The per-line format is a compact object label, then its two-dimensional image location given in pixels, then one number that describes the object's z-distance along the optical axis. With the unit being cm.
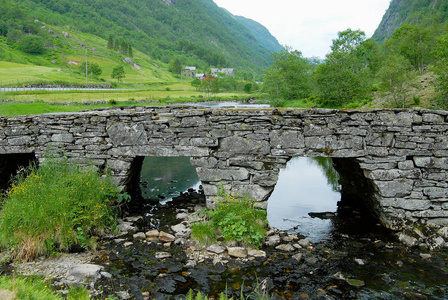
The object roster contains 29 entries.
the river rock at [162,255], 711
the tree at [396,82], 2503
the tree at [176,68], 14362
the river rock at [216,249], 727
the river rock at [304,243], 777
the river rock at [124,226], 844
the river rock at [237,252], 715
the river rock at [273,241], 774
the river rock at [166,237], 791
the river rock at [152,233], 817
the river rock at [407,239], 771
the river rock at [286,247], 752
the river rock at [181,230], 813
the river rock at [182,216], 930
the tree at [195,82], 10344
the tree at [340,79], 3562
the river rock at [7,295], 382
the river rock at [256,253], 721
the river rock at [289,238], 802
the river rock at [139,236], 801
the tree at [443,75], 2018
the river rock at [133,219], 909
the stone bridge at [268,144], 789
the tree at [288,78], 5109
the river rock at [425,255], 713
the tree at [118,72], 8444
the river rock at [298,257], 705
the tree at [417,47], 4134
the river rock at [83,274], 593
